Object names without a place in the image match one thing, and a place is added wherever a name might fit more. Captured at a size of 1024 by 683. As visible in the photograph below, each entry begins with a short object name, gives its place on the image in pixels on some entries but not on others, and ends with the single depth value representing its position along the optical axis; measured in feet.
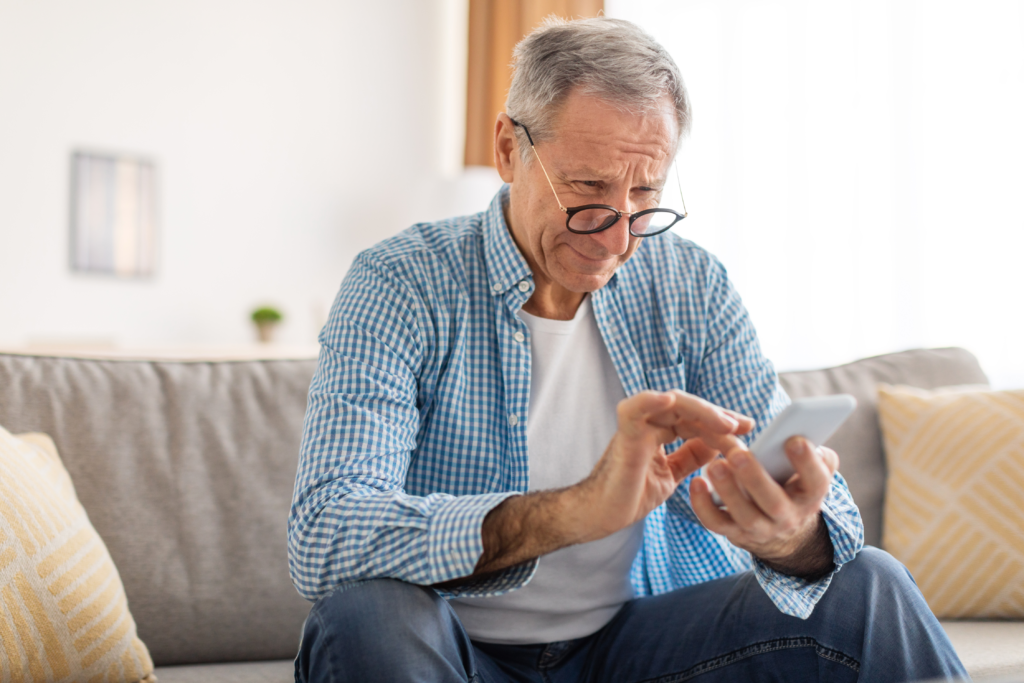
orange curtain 11.94
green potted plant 11.48
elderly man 2.80
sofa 4.29
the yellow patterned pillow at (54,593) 3.23
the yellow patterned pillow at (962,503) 4.65
